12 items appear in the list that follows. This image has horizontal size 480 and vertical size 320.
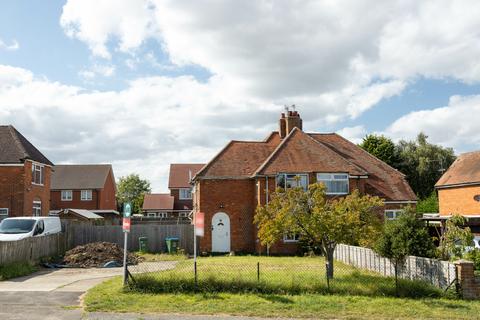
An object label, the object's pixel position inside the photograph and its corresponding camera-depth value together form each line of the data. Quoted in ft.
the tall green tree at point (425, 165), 193.88
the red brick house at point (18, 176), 106.63
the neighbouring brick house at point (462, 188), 127.13
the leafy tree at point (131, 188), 329.11
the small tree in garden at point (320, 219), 49.62
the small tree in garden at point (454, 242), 53.36
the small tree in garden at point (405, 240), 50.85
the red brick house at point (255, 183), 90.68
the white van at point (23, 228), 72.54
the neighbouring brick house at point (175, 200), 194.09
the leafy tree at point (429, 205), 165.78
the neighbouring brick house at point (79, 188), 178.40
